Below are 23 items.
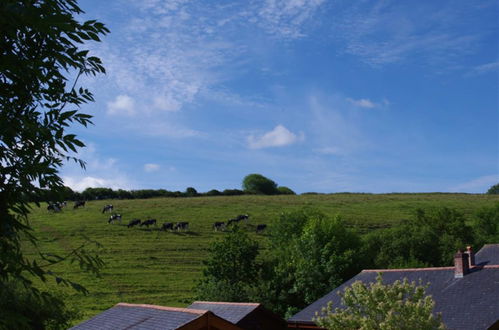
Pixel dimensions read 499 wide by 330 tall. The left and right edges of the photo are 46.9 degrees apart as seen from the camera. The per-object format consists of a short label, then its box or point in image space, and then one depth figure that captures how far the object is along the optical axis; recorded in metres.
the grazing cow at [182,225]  85.73
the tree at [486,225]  68.12
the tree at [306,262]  49.97
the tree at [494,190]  163.98
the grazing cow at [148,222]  86.15
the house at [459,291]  27.52
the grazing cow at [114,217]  88.62
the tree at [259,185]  144.34
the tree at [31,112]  6.52
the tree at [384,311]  21.28
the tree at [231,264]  52.69
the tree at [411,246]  60.71
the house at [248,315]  26.12
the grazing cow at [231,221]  86.89
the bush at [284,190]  148.48
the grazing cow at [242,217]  90.38
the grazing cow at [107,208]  96.28
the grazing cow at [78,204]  98.29
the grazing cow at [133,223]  85.98
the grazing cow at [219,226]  86.00
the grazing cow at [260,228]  85.00
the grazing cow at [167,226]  85.57
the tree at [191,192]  132.12
